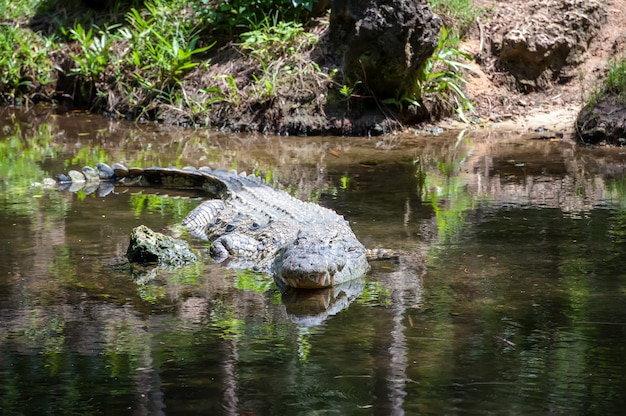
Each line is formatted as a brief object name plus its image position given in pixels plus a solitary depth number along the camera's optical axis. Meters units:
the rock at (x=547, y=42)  12.80
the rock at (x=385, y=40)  11.17
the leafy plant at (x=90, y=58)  13.38
